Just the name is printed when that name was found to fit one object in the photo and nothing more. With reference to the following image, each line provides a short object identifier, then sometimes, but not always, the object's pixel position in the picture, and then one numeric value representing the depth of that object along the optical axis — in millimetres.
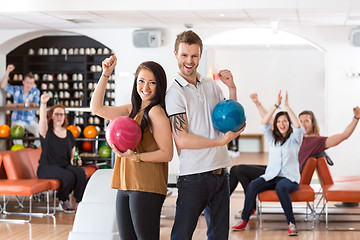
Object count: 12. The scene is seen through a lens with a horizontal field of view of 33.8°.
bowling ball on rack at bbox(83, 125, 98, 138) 8906
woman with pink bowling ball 2922
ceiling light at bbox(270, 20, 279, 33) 8578
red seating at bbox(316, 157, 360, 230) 6215
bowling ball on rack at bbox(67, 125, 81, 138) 8773
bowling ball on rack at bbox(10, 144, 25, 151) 9114
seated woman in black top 7172
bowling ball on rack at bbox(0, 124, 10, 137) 9062
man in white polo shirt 2947
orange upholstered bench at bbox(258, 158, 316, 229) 6180
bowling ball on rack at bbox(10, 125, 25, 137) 9039
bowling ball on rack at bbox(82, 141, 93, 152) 10023
